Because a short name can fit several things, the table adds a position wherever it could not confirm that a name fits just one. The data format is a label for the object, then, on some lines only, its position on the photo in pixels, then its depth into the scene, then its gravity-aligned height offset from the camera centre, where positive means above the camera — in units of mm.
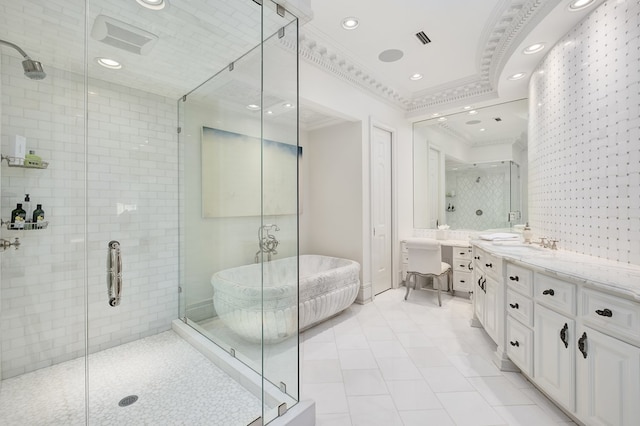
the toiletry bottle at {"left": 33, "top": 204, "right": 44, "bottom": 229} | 1988 -11
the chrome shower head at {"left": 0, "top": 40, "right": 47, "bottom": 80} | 1813 +1021
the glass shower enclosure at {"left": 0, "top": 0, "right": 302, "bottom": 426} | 1829 +61
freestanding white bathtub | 1979 -722
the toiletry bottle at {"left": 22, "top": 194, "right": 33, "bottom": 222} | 1934 +60
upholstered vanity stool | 3561 -611
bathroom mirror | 3639 +682
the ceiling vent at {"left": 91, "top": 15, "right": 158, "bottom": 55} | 1955 +1362
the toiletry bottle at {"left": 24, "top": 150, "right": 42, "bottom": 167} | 1940 +393
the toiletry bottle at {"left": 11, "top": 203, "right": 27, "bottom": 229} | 1887 -17
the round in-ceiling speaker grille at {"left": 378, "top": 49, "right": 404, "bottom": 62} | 3098 +1835
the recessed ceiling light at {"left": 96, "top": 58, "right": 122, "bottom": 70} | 2168 +1223
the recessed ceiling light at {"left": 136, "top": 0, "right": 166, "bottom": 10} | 1877 +1452
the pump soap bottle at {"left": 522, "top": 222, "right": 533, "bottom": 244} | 2648 -210
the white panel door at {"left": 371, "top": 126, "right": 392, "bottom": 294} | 3875 +68
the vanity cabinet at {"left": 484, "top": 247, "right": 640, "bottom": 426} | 1240 -714
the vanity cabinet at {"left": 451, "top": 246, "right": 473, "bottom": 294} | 3877 -798
